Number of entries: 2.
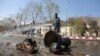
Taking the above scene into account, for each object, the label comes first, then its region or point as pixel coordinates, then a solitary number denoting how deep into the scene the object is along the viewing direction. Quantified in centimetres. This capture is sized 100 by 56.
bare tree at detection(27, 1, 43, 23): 3045
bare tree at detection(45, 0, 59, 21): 2953
